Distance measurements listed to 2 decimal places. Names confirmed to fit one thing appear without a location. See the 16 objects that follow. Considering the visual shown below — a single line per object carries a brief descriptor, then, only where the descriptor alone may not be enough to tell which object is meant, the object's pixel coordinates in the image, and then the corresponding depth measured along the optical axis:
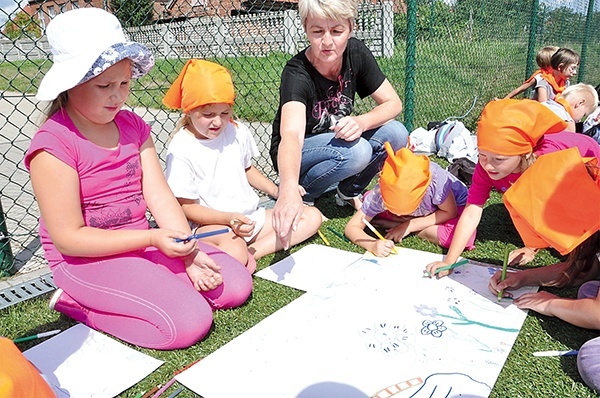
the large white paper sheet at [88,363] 1.38
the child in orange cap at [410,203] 2.07
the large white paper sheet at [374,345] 1.35
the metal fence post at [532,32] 6.11
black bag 3.00
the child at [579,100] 3.87
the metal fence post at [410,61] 3.71
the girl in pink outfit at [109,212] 1.54
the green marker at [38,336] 1.62
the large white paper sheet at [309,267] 1.99
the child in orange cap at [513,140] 1.69
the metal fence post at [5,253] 2.17
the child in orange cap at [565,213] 1.35
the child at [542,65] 5.14
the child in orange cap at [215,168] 2.08
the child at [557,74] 4.93
